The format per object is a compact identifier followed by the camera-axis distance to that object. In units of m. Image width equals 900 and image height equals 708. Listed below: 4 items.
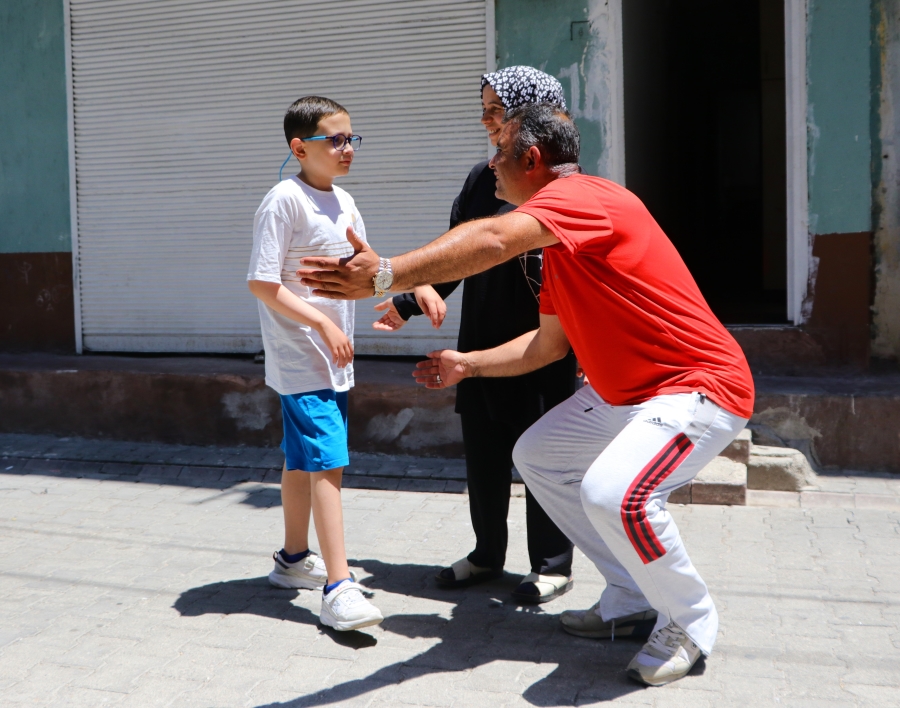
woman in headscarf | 3.80
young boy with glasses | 3.60
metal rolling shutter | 6.82
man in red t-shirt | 2.93
